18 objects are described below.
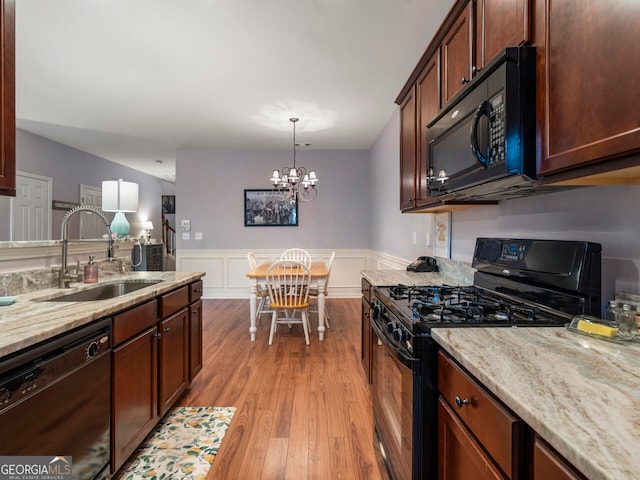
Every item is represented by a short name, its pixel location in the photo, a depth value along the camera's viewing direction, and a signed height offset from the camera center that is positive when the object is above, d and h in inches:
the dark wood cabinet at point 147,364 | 55.4 -26.2
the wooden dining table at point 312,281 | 129.5 -19.0
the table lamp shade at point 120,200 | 101.3 +13.2
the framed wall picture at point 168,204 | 375.6 +43.3
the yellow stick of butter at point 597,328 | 36.0 -10.2
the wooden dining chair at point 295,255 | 191.8 -9.2
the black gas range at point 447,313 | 40.9 -10.7
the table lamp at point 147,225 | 315.9 +14.9
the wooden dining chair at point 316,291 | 134.9 -24.1
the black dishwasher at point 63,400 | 36.2 -21.2
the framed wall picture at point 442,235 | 92.7 +1.9
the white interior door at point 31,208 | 187.2 +19.6
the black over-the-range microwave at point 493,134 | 40.3 +16.1
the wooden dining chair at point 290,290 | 126.7 -20.2
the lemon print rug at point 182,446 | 61.4 -44.9
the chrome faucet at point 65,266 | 70.4 -6.1
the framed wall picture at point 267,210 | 217.3 +21.2
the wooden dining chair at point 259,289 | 142.0 -22.8
